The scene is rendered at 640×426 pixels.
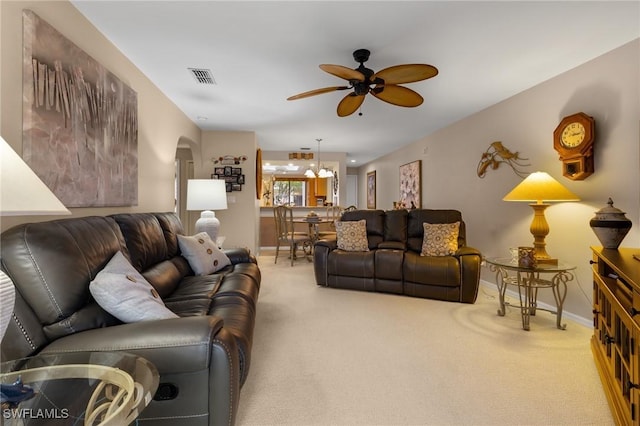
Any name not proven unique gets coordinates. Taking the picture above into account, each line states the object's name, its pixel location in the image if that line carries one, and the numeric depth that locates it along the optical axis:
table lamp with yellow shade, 2.74
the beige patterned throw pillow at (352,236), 4.10
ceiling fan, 2.19
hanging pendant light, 7.35
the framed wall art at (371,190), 8.98
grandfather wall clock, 2.68
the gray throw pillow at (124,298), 1.40
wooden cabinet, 1.32
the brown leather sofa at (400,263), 3.42
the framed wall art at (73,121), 1.64
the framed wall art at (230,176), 5.27
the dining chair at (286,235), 5.56
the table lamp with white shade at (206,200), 3.79
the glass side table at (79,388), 0.89
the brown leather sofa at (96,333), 1.19
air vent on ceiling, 2.91
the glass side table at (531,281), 2.59
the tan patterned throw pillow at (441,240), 3.66
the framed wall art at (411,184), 6.10
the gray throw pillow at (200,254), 2.83
